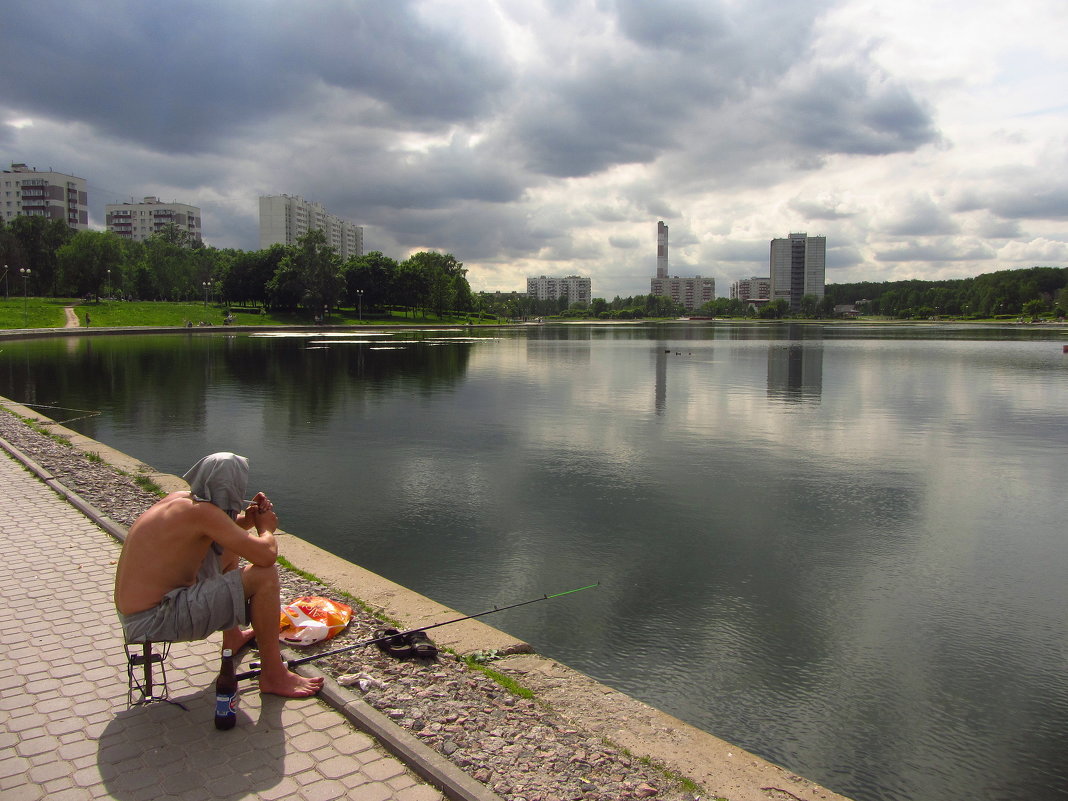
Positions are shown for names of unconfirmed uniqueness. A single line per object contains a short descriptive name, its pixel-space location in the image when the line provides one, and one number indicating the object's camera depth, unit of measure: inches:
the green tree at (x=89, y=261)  3284.9
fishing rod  185.0
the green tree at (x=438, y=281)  4365.2
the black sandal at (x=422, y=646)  213.3
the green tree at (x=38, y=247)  3873.0
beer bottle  164.1
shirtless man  165.2
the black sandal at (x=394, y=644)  211.9
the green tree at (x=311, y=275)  3683.6
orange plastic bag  214.4
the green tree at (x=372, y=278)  4274.1
